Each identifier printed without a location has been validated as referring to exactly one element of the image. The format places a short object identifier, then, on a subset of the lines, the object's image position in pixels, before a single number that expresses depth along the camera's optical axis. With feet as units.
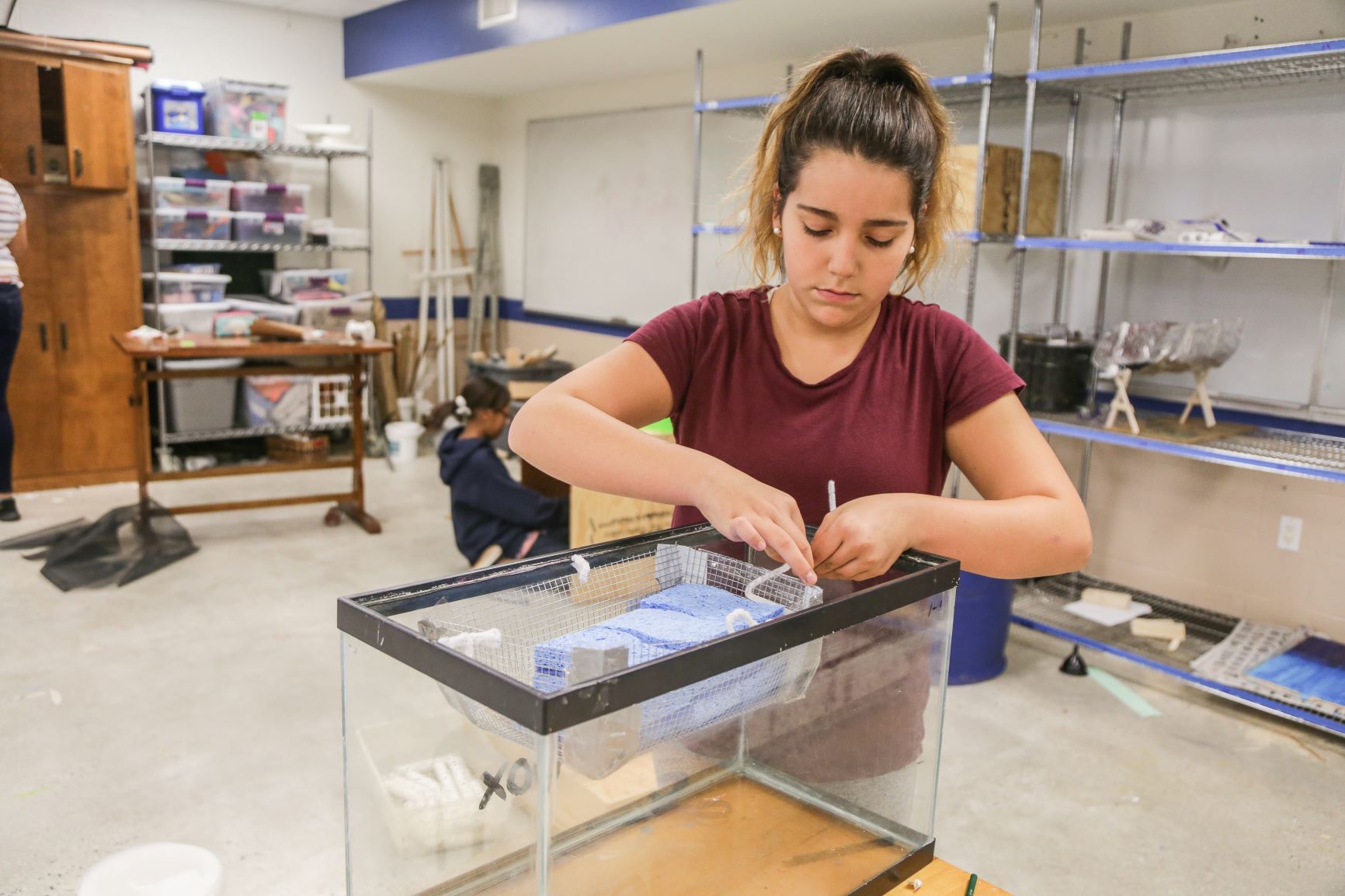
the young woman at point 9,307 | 14.34
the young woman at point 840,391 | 3.44
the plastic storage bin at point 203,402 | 18.21
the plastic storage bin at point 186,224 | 18.48
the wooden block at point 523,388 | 18.70
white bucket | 20.92
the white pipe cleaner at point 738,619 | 2.89
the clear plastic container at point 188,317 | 18.42
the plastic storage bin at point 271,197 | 19.30
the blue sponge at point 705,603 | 3.06
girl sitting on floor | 13.39
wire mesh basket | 2.49
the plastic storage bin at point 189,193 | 18.53
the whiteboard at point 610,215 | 19.65
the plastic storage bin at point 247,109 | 18.71
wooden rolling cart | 14.73
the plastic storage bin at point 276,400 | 18.53
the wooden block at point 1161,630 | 11.59
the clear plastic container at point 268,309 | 19.03
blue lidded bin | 18.11
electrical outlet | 11.68
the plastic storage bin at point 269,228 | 19.29
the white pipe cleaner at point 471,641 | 2.67
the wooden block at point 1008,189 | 12.00
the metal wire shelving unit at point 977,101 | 11.35
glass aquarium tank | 2.50
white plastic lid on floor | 6.01
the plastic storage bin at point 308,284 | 20.12
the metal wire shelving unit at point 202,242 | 18.10
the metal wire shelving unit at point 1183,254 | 9.64
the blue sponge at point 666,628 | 2.74
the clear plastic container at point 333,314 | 20.17
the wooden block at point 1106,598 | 12.52
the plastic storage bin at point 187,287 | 18.71
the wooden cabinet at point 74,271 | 16.72
